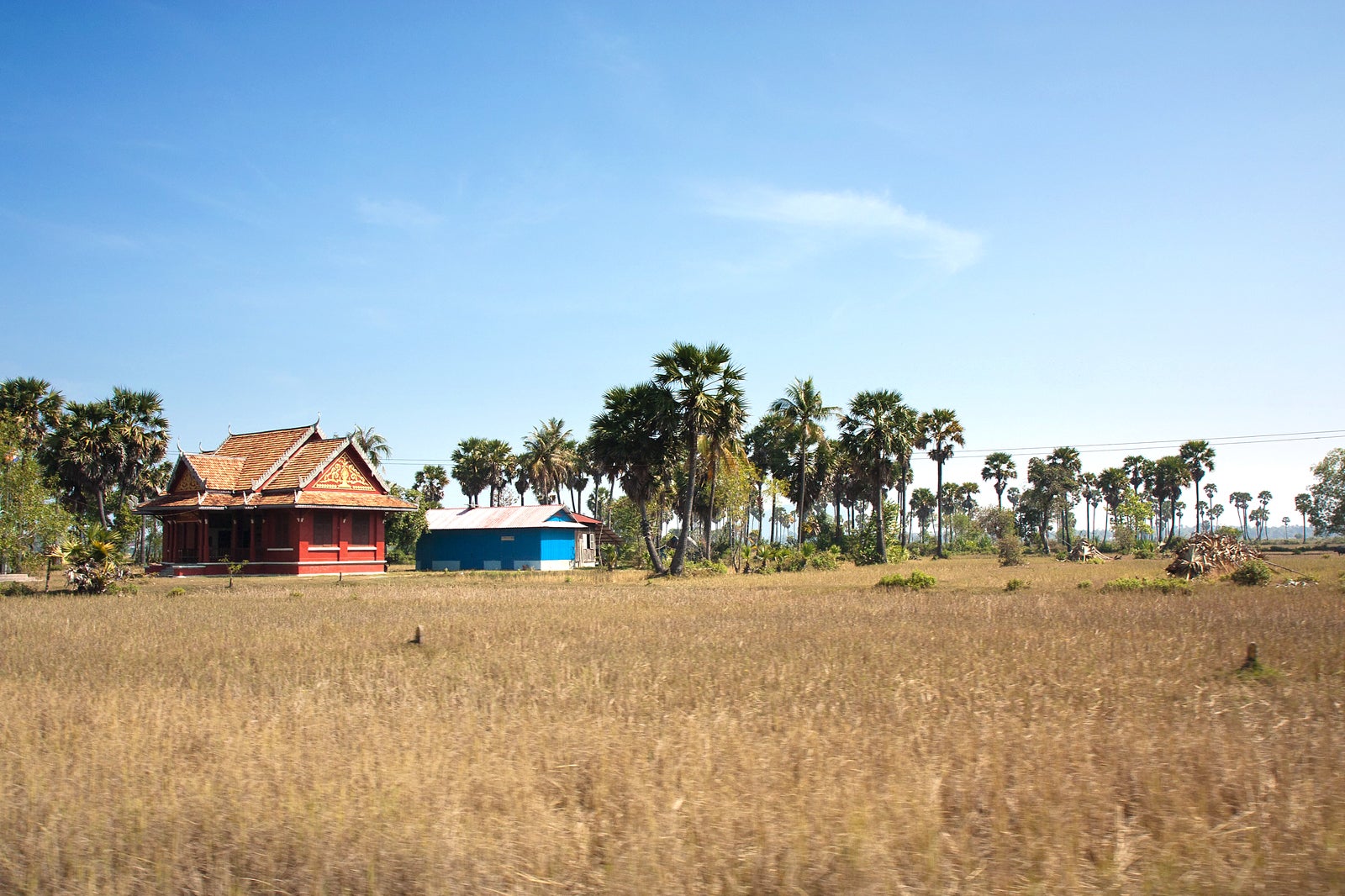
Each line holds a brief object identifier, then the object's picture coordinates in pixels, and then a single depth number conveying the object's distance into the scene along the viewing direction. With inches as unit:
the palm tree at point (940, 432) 2824.8
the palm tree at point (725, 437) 1610.5
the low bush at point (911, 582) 1104.8
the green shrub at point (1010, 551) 2102.6
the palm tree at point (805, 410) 2236.7
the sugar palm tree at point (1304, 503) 5354.3
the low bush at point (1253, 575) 1016.2
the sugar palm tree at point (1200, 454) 3695.9
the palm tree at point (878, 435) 2300.7
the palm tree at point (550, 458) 2974.9
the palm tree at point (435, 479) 3152.1
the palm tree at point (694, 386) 1583.4
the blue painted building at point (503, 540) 2062.0
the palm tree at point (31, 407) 2148.1
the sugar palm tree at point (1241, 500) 7480.3
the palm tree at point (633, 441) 1819.6
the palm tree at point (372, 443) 2931.8
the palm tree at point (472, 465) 3127.5
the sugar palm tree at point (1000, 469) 3575.3
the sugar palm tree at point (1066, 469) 3614.7
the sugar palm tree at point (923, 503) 4640.8
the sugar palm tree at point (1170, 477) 3880.4
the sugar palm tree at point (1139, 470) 4165.4
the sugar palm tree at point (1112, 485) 4288.9
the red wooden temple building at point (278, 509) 1543.3
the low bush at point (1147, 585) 930.1
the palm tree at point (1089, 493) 4386.8
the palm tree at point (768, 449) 2893.7
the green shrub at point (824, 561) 1822.1
